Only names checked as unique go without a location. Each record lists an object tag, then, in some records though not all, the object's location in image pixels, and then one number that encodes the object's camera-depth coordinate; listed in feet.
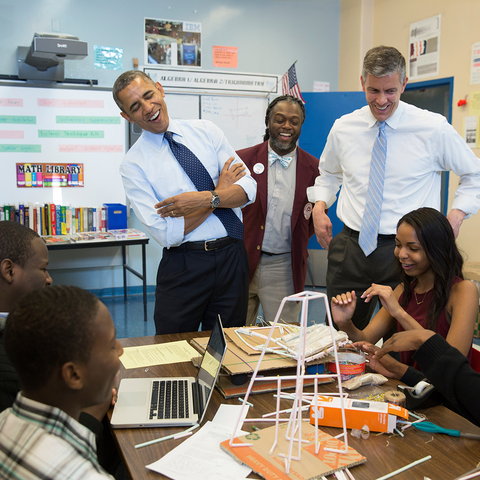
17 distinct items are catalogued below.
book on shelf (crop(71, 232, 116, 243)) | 13.98
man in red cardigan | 8.97
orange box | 3.78
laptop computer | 3.97
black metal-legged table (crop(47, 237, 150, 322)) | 13.66
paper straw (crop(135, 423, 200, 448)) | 3.66
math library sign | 15.07
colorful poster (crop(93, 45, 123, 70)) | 15.85
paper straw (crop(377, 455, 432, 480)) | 3.24
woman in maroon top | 5.41
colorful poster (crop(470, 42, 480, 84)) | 13.70
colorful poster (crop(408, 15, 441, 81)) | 15.11
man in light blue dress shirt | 6.73
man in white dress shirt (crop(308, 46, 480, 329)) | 6.76
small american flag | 14.05
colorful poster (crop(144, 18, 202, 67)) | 16.44
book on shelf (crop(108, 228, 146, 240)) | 14.55
